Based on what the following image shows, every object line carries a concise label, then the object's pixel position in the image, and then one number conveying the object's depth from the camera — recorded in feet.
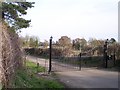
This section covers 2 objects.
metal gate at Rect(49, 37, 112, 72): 41.05
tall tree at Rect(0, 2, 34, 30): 34.75
